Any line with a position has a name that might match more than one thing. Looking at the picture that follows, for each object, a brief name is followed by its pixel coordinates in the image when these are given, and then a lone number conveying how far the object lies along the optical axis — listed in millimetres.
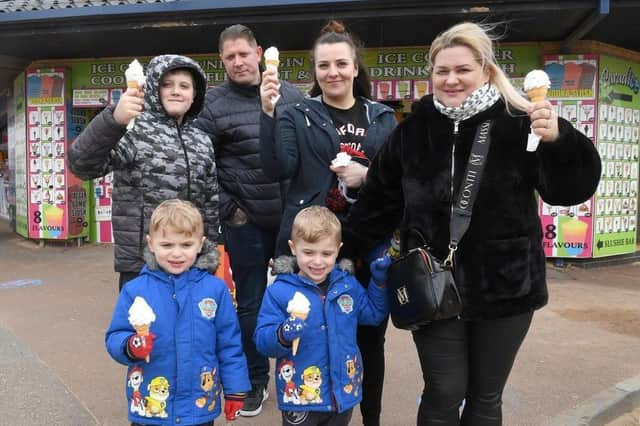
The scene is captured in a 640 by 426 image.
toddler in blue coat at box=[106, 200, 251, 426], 2404
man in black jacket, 3381
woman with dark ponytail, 2732
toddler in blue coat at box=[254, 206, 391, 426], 2533
